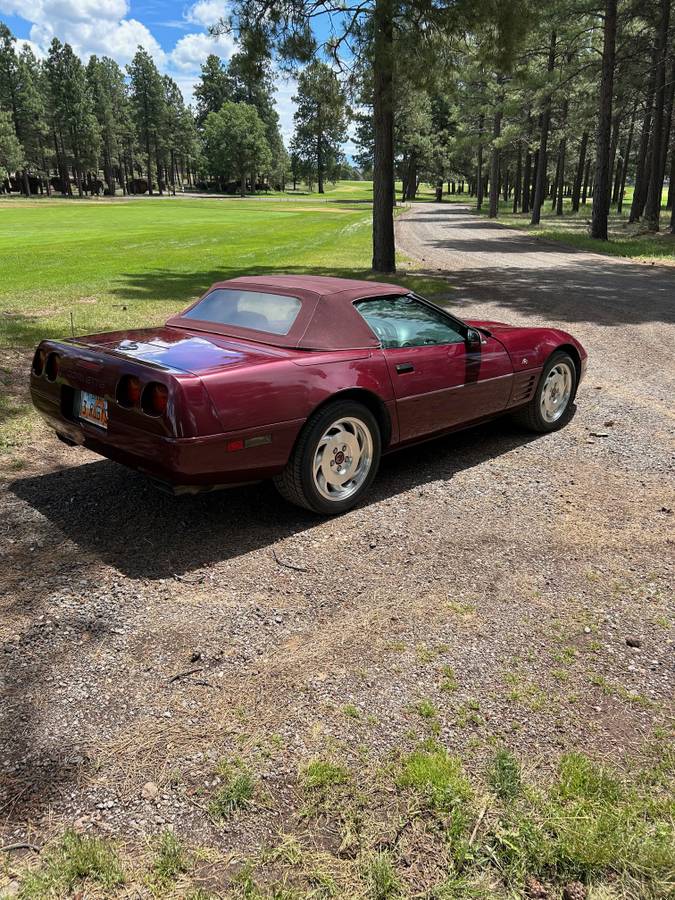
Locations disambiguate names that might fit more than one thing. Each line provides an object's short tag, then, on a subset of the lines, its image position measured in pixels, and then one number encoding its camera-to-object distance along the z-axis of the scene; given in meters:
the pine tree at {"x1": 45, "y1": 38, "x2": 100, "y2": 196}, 86.25
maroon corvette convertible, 3.60
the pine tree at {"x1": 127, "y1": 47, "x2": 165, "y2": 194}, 100.12
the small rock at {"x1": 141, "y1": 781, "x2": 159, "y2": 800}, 2.17
